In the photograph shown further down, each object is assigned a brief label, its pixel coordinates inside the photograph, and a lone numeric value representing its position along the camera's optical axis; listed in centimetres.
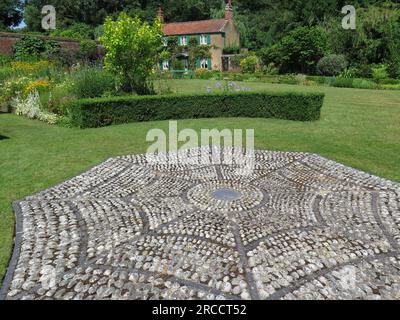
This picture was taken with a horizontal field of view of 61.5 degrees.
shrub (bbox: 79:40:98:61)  3475
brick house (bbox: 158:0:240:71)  4269
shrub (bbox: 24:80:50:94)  1585
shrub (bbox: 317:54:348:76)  3241
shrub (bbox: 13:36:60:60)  3033
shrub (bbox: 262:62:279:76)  3697
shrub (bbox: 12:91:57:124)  1385
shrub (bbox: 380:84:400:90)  2495
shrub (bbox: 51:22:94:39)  4625
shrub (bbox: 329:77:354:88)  2705
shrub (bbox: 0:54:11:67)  2599
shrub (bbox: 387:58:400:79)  2879
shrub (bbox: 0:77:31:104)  1625
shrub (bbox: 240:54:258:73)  3731
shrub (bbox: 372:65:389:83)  2871
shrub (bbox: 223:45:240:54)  4272
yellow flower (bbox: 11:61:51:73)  2055
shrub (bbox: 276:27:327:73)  3494
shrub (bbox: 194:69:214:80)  3382
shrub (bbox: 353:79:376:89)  2614
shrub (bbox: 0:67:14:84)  1816
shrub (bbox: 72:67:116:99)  1435
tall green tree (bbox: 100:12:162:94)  1434
